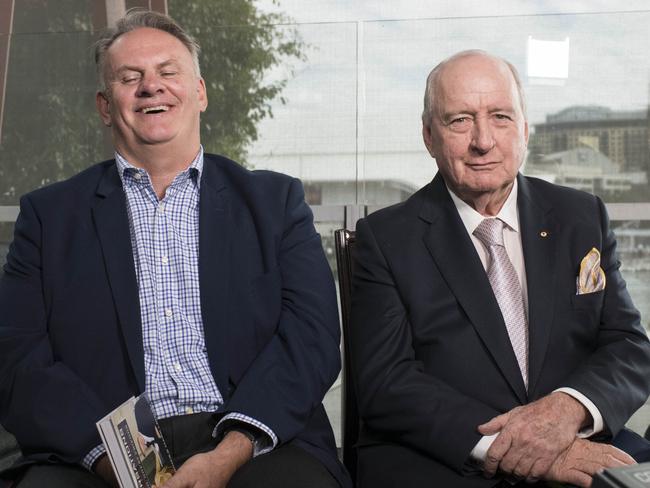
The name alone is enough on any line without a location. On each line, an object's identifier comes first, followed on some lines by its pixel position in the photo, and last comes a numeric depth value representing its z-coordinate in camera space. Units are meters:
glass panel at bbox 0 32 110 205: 4.18
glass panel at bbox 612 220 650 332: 3.93
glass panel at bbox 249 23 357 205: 4.01
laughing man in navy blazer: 2.33
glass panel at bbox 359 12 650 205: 3.94
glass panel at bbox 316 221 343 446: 4.14
